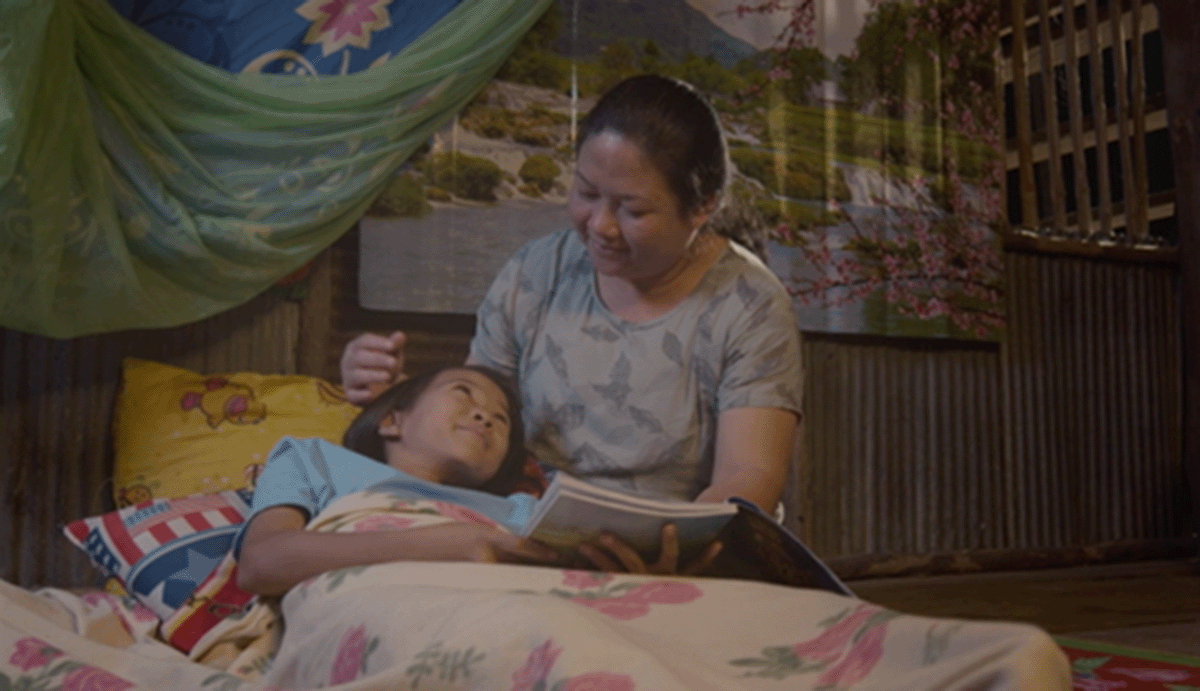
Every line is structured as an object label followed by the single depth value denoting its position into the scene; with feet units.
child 4.62
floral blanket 2.93
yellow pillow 5.88
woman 5.74
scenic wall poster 6.57
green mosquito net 5.47
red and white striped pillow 5.08
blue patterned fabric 6.17
